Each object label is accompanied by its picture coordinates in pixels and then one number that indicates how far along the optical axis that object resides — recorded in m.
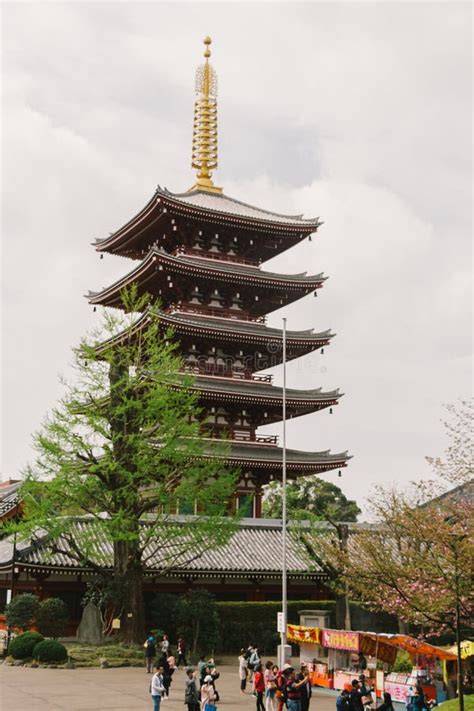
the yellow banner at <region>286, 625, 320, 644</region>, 30.14
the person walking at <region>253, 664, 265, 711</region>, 23.43
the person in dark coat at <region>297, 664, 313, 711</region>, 21.17
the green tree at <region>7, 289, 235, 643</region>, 35.22
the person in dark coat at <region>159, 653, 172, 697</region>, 24.81
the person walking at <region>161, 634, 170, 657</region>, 31.27
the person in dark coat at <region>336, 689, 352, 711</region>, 20.30
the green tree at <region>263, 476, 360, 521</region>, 75.93
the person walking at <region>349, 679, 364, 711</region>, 20.41
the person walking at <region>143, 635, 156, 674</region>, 31.70
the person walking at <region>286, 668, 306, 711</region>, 20.75
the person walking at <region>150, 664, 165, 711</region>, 21.36
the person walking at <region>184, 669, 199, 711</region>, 20.97
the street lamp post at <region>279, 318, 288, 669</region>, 31.48
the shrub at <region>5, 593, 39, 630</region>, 35.62
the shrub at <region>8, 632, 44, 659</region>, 33.34
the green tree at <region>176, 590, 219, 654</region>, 36.81
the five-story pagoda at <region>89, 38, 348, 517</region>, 49.84
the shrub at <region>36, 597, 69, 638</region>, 36.16
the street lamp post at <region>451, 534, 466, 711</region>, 21.17
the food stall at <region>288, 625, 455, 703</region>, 26.44
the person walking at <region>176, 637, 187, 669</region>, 33.03
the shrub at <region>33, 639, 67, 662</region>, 32.59
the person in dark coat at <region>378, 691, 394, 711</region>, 21.17
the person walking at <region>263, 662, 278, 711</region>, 21.61
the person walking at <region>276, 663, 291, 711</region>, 20.47
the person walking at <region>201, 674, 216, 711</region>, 19.48
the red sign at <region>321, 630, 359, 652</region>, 27.56
